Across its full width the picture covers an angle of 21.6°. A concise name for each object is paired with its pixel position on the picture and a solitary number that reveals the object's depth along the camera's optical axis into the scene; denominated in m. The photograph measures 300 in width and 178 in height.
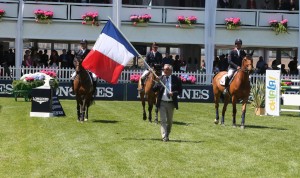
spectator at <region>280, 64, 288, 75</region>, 44.94
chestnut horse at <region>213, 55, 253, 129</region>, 23.58
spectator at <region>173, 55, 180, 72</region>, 41.97
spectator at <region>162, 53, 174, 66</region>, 35.85
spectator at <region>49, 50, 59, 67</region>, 42.19
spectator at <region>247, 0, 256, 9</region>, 45.75
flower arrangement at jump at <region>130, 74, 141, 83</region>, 39.69
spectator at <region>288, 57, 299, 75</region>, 44.44
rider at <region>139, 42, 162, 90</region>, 25.48
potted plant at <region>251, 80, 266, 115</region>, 30.94
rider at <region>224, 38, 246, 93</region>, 24.34
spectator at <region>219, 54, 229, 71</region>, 42.72
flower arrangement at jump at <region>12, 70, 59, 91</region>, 34.12
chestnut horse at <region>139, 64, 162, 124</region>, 24.45
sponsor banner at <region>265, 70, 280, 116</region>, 30.45
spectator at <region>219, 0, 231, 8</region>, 44.50
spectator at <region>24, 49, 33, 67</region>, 40.34
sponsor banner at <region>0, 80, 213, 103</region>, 38.81
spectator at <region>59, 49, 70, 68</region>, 41.65
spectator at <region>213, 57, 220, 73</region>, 42.47
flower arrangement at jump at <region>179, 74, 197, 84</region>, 40.19
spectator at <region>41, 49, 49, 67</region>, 42.83
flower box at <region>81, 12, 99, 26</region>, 41.31
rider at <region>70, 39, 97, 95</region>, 23.81
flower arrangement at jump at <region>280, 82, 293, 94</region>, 32.13
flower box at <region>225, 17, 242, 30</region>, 42.25
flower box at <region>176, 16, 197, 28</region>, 42.16
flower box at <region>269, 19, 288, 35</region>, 42.66
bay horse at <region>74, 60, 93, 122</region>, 24.29
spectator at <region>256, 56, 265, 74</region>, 42.26
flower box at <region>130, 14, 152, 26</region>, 41.72
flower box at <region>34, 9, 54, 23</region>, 41.16
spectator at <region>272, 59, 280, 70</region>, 44.34
